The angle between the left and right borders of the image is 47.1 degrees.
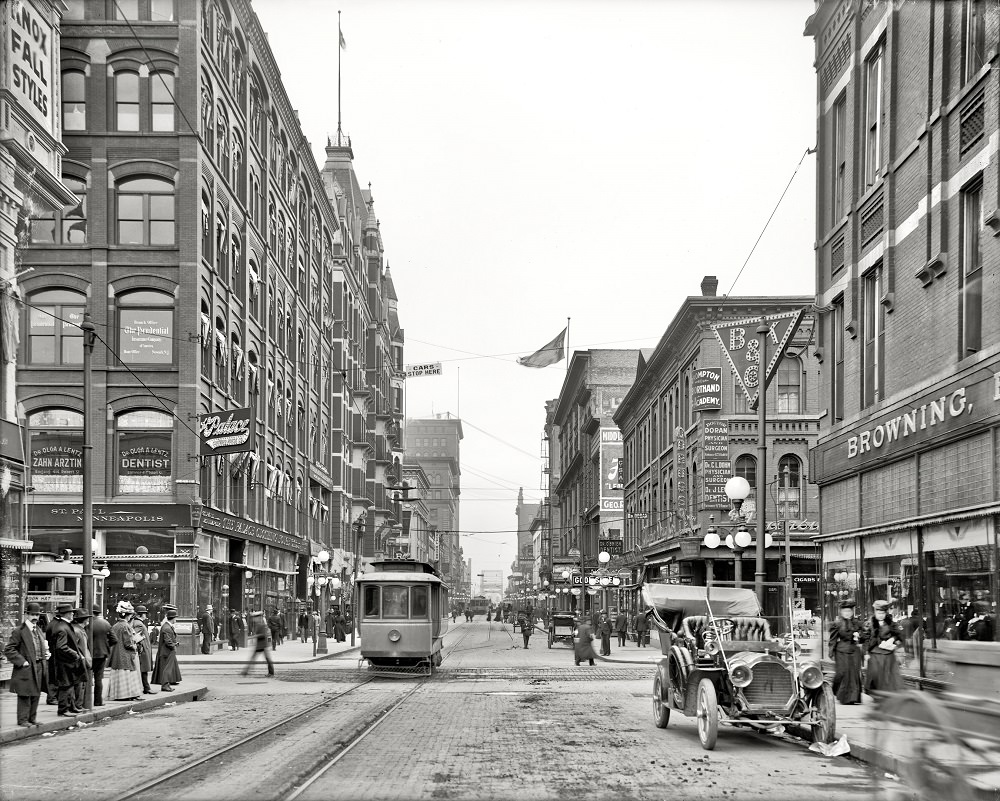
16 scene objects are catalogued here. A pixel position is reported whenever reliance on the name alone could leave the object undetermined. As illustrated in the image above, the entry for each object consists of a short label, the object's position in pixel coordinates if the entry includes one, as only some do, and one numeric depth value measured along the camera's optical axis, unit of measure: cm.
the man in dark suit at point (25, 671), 1543
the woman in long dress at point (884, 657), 1770
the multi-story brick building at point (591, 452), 7756
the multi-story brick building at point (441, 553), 17288
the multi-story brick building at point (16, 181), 2166
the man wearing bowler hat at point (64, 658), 1700
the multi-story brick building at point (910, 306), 1708
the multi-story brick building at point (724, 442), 4231
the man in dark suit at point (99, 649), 1888
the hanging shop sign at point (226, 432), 3691
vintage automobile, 1370
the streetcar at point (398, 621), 2756
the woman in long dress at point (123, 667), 1984
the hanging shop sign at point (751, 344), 2203
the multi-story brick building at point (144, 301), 3703
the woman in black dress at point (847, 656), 1783
